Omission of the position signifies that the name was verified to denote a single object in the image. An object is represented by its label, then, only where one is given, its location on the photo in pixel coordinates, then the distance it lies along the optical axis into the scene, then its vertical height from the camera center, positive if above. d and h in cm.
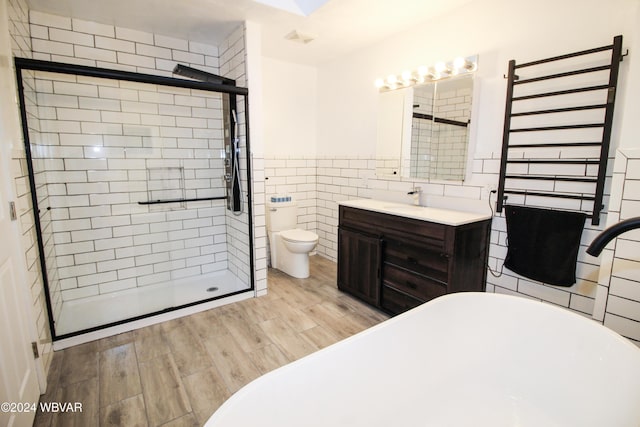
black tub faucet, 107 -23
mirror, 249 +31
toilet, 329 -79
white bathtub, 117 -88
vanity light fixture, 236 +76
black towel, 187 -48
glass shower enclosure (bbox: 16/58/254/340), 248 -26
